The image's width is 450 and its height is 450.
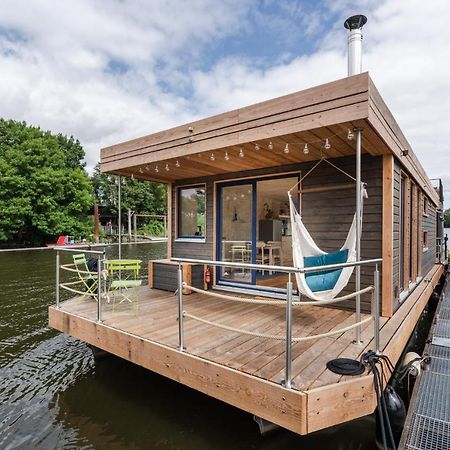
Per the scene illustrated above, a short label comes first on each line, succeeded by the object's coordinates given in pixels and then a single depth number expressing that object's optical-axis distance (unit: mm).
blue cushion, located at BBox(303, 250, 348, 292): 3215
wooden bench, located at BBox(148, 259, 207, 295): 5155
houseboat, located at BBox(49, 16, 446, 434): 2277
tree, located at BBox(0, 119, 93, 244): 18734
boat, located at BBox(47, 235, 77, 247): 19216
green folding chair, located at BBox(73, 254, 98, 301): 4464
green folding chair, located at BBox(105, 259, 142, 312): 4156
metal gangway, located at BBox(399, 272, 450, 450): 2031
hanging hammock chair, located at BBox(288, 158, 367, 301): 3148
